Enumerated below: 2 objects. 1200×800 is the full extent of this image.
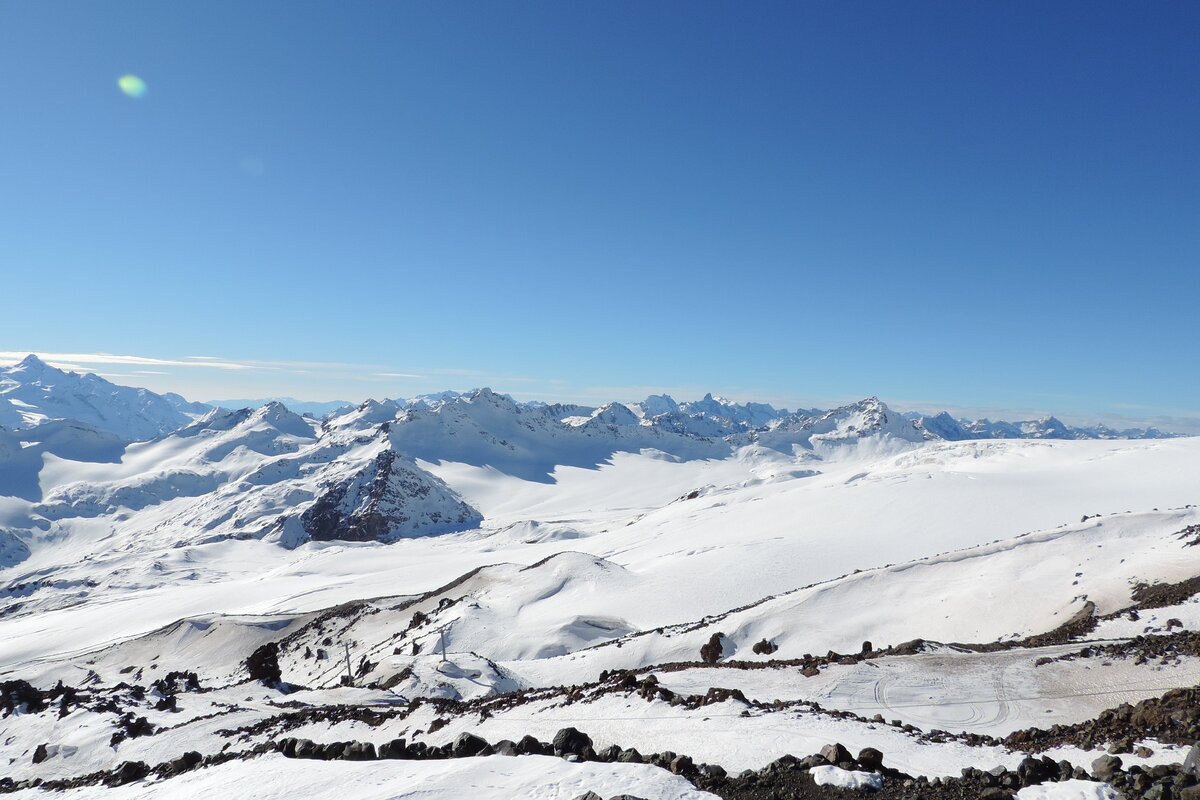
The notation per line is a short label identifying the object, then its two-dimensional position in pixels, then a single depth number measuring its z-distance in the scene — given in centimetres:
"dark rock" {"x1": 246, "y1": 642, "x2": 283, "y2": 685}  3224
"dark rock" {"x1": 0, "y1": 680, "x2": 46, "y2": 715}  2684
